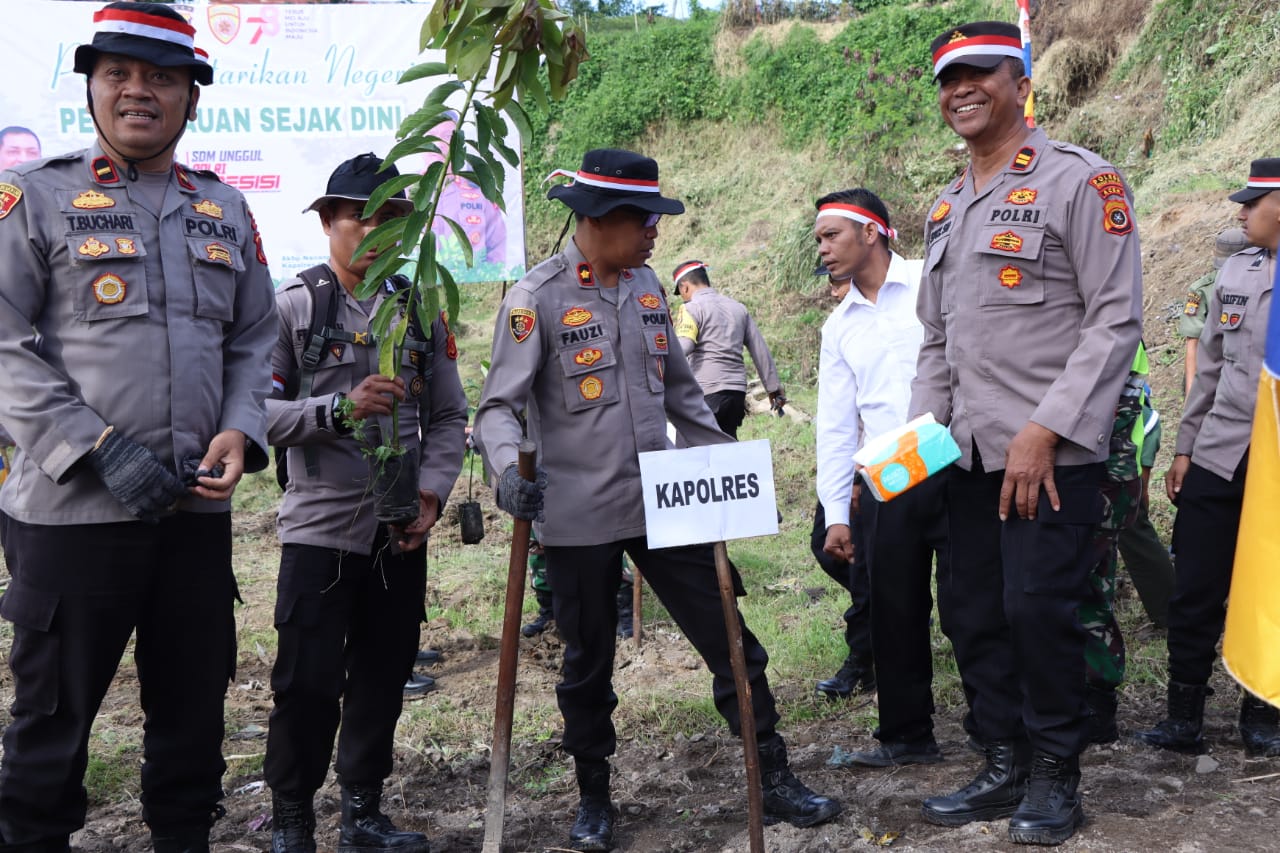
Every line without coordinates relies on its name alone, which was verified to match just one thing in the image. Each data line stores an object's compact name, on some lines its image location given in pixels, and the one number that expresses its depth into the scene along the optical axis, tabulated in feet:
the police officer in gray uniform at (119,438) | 9.33
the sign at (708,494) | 10.61
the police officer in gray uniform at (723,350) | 28.14
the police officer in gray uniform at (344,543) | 11.23
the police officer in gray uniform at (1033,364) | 10.23
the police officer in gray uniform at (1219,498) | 13.47
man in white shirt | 13.33
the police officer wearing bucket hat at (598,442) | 11.57
